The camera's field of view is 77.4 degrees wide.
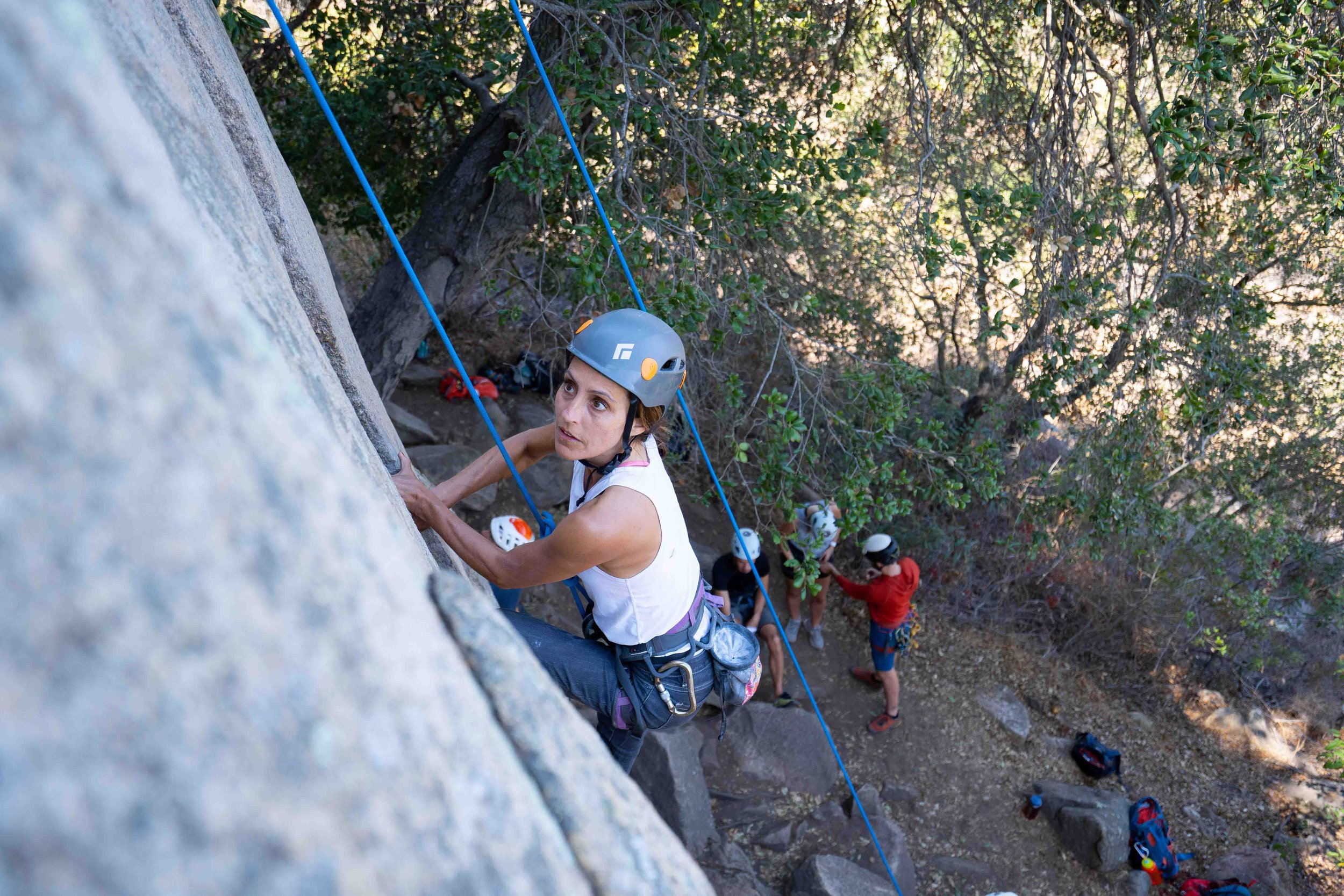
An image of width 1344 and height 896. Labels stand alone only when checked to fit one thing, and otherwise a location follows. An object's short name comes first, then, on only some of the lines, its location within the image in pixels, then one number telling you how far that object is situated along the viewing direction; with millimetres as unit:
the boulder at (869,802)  5754
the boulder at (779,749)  5871
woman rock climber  2107
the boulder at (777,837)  5383
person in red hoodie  6098
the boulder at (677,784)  4965
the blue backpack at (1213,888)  5723
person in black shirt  6102
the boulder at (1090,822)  5895
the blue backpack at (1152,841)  6039
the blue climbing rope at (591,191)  2082
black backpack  6820
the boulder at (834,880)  4805
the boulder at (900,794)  6102
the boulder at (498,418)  7898
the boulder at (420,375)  8188
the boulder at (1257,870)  6008
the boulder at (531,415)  8148
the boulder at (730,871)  4684
